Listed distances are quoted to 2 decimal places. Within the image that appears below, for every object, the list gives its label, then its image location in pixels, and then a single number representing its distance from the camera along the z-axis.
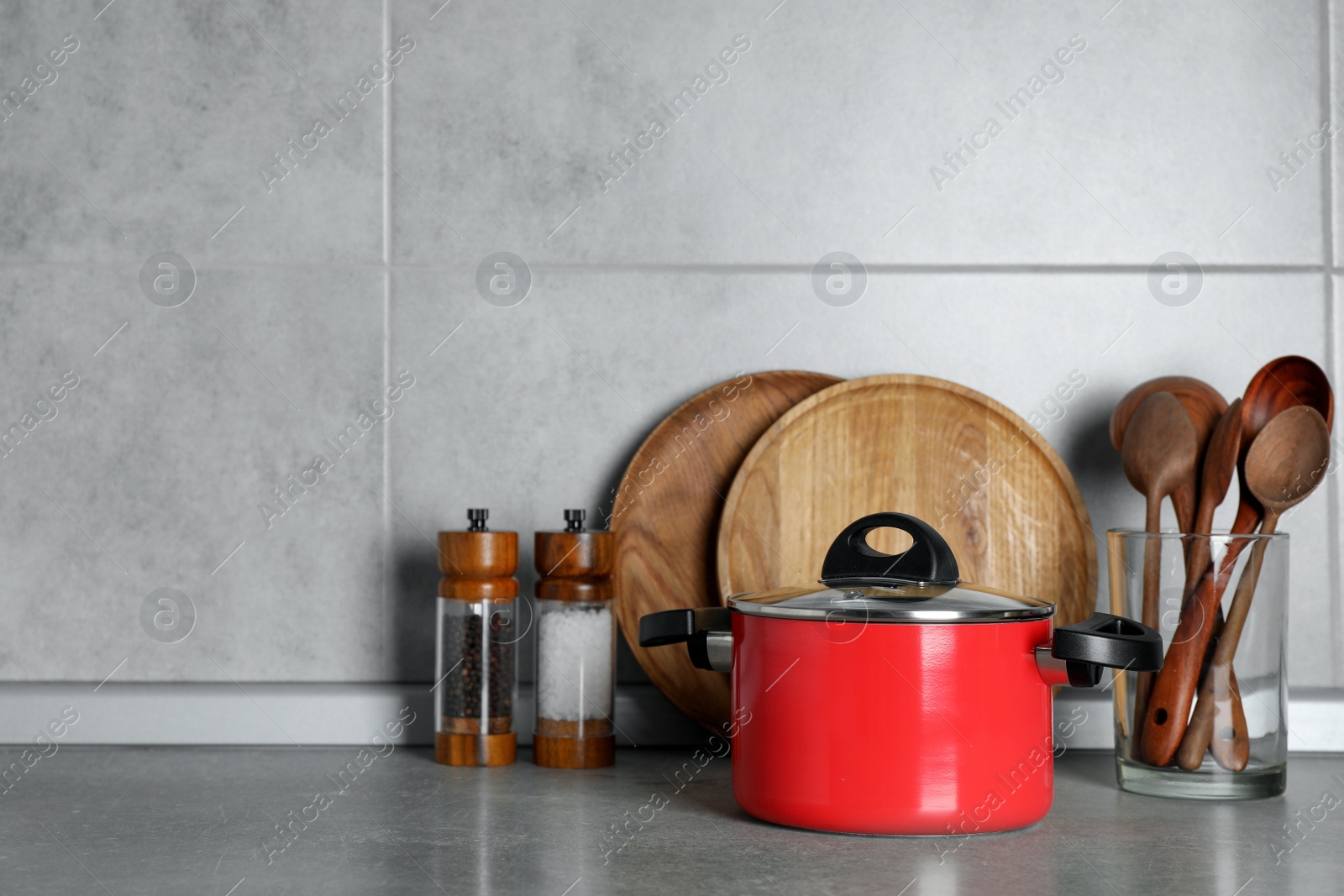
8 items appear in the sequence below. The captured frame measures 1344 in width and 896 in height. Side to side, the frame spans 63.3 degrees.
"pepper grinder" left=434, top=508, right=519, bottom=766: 0.95
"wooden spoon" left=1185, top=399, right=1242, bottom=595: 0.90
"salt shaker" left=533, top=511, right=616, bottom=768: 0.94
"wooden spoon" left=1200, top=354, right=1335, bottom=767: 0.93
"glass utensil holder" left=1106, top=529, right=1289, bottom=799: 0.85
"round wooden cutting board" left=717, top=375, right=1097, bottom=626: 1.01
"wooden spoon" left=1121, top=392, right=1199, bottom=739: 0.92
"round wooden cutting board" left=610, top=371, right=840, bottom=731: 1.01
